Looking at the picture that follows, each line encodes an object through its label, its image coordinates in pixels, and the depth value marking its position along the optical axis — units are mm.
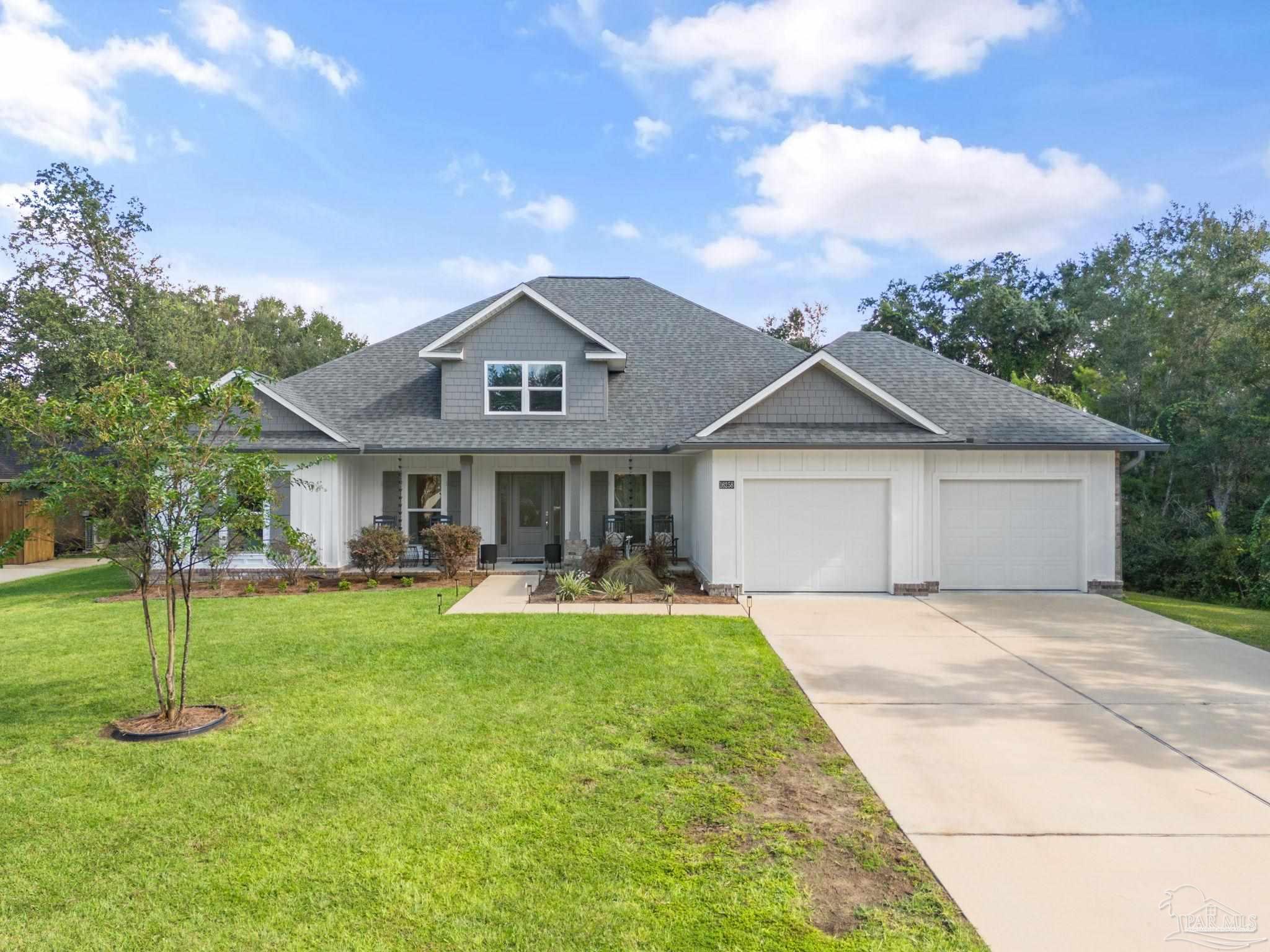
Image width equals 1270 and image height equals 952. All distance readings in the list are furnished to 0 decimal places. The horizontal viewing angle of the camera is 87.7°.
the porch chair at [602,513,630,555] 15062
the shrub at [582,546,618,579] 13328
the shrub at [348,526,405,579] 13930
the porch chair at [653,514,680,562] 15523
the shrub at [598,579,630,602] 11617
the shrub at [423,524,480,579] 13922
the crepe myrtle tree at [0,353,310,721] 5410
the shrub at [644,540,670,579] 13641
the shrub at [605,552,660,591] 12484
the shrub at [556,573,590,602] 11602
